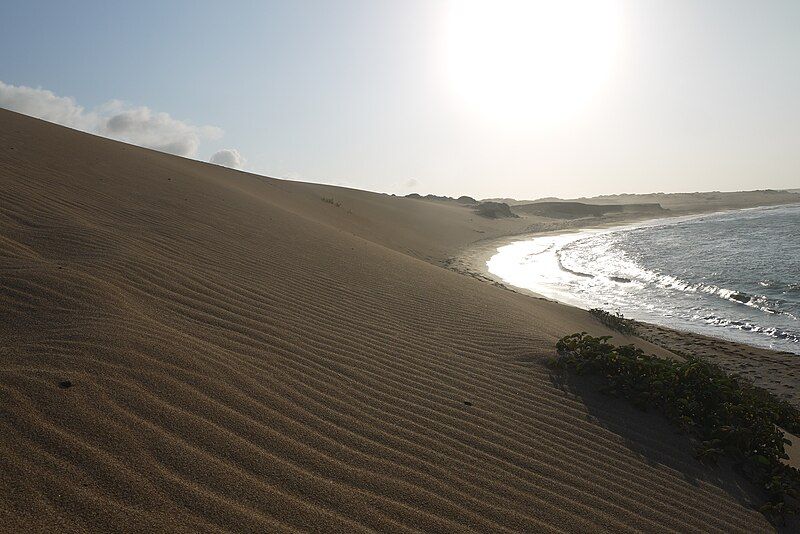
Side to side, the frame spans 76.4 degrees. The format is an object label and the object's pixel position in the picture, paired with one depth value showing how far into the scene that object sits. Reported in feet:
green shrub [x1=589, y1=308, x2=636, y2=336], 32.12
